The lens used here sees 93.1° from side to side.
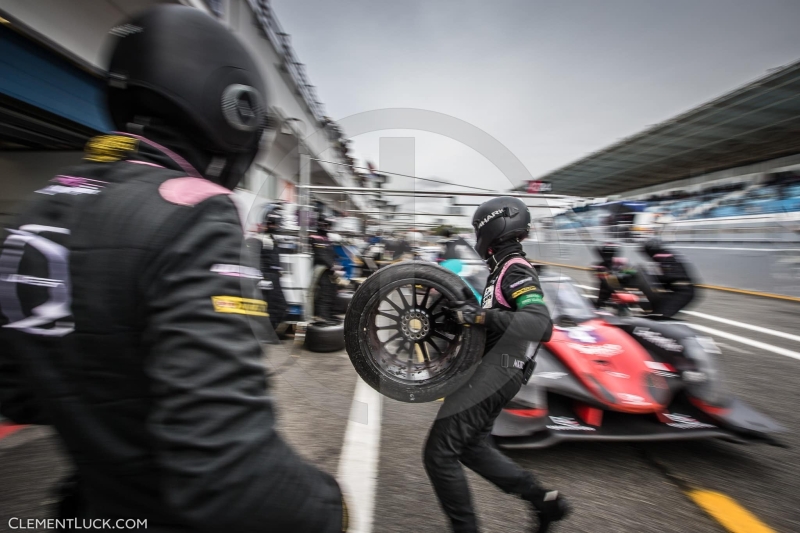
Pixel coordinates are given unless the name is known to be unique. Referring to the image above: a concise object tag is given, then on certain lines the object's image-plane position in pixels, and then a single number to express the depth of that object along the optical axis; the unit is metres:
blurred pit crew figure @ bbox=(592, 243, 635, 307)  4.99
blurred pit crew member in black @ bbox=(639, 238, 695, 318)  4.67
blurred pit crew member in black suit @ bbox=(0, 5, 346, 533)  0.55
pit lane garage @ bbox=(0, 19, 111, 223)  4.01
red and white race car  2.59
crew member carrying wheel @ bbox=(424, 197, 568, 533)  1.79
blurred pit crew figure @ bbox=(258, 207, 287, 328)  4.30
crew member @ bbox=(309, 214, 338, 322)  5.07
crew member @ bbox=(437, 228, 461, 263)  3.54
